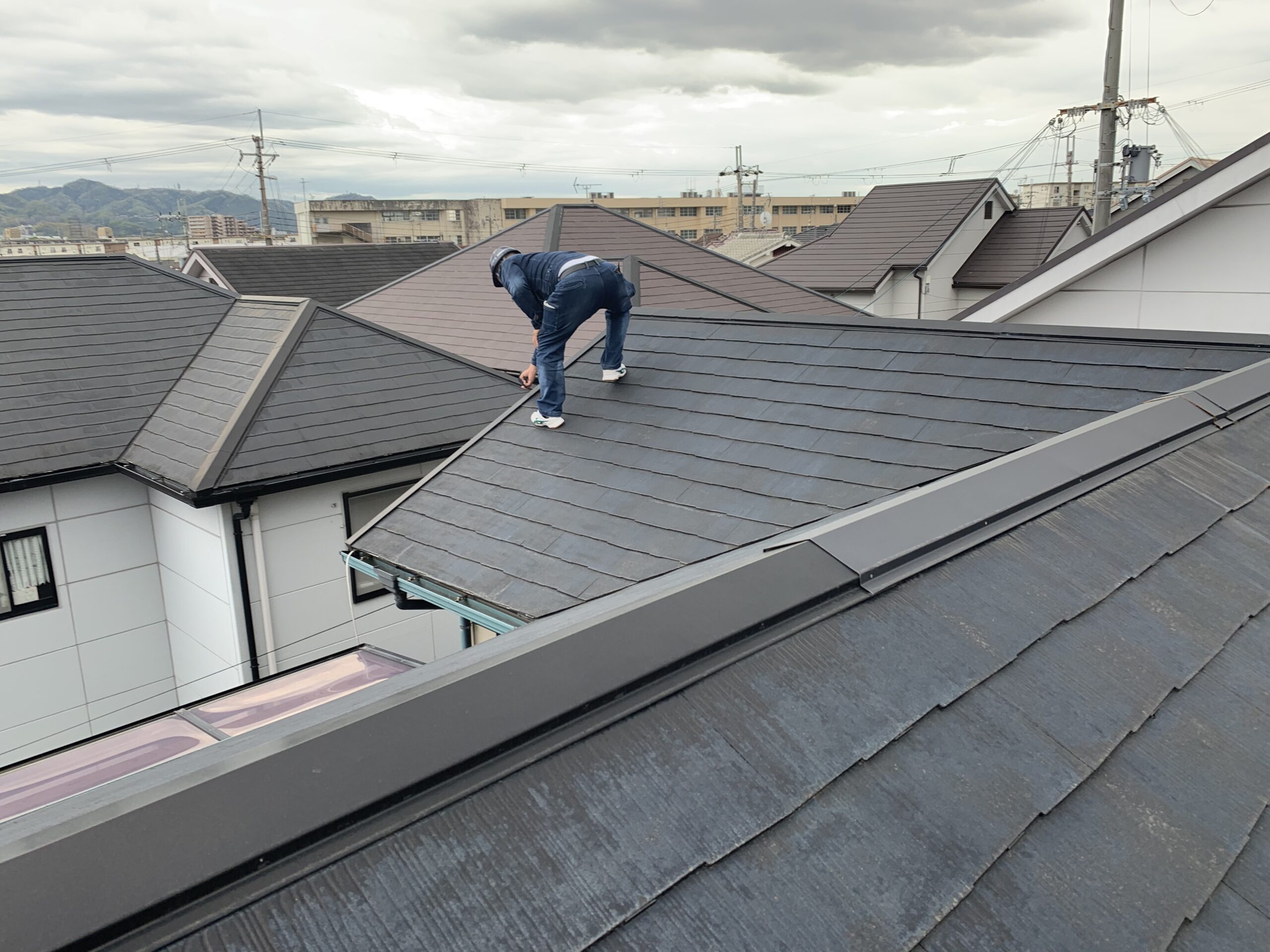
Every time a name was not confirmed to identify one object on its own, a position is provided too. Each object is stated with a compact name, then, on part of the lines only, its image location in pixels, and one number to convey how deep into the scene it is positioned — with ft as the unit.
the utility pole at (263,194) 169.27
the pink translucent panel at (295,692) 17.35
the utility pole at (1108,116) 53.42
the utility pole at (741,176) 193.16
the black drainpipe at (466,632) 20.03
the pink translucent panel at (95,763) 14.60
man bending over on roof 20.72
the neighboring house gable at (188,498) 28.40
